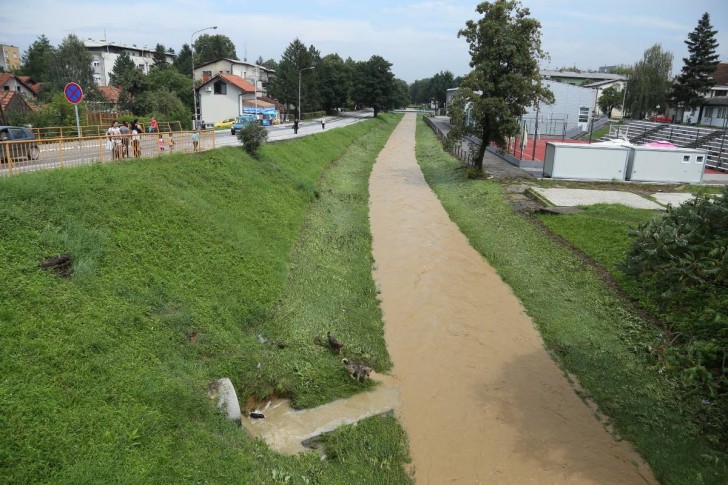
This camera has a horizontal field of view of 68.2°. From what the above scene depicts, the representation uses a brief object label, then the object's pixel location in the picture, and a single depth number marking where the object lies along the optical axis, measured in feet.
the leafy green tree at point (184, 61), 354.39
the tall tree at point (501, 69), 97.91
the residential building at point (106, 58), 344.08
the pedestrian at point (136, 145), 59.82
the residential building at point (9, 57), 408.36
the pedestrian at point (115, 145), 58.44
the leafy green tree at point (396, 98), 326.44
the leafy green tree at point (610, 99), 262.67
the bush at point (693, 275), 22.67
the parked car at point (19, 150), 46.15
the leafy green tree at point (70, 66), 254.88
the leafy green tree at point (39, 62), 268.00
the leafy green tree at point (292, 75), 271.08
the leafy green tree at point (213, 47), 433.07
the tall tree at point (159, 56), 335.42
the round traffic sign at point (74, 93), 54.75
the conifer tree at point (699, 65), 200.03
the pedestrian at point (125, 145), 59.53
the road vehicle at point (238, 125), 136.79
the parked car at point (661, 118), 222.32
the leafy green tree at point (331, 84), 291.38
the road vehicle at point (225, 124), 192.13
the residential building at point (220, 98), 222.89
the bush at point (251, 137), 79.71
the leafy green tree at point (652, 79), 231.91
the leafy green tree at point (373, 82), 307.58
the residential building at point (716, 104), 188.72
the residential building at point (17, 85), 207.10
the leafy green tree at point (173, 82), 234.79
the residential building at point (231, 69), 299.19
